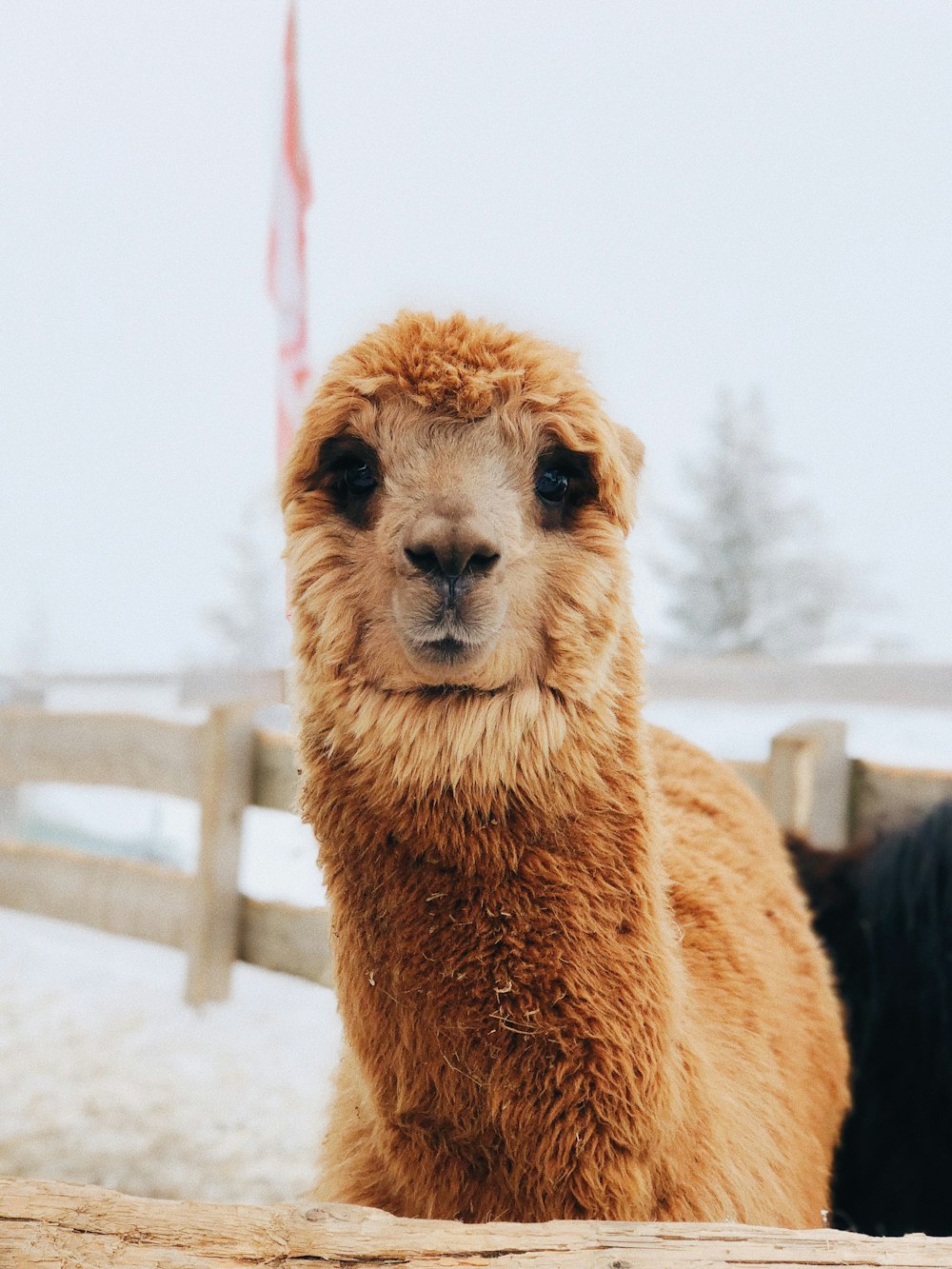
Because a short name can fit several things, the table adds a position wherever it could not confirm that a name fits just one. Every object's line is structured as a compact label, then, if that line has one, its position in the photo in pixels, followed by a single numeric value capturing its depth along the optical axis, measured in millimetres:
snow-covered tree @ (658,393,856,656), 18984
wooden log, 1031
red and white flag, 5488
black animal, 2492
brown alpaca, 1324
